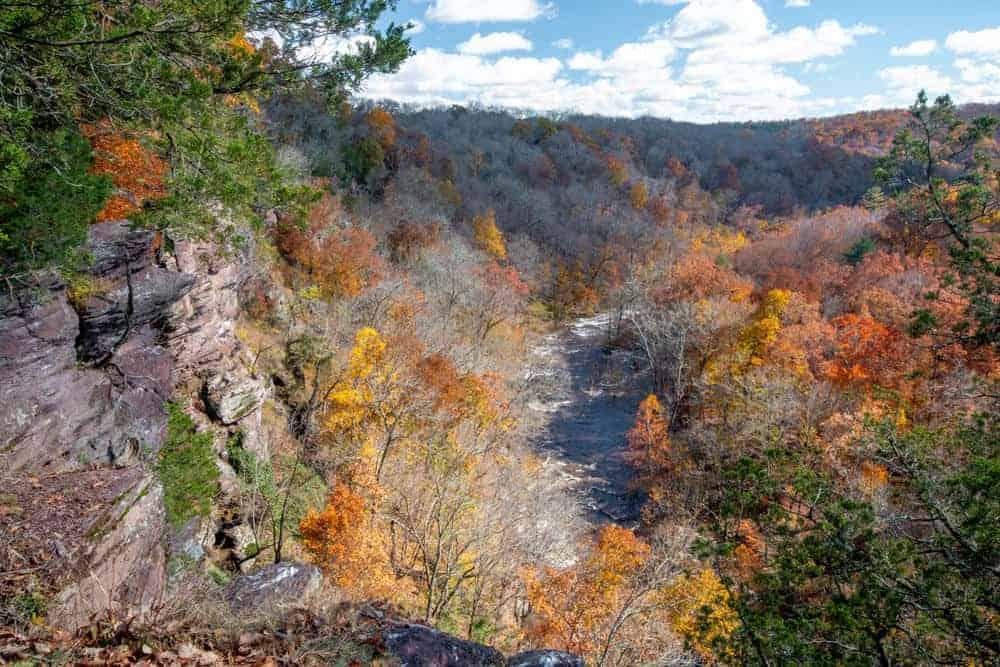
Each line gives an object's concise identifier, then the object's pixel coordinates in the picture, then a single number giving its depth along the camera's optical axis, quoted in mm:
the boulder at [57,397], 8539
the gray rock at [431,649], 6623
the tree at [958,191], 6996
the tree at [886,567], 5680
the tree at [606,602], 15964
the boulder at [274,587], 7523
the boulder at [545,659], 7656
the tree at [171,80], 6480
